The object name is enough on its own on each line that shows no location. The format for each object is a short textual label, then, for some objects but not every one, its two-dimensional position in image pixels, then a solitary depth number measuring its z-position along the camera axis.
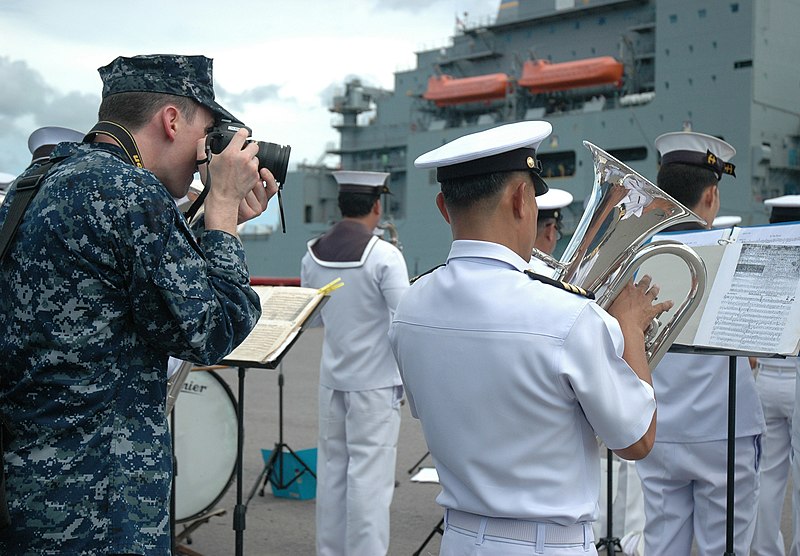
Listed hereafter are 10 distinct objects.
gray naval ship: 22.39
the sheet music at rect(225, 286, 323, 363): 3.25
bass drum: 5.01
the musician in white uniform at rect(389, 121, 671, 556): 1.77
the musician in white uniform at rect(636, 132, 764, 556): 3.25
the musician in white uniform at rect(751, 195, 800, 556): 4.29
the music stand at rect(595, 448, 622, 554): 4.04
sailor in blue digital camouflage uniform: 1.69
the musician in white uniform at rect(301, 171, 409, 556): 4.70
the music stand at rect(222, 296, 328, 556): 3.67
